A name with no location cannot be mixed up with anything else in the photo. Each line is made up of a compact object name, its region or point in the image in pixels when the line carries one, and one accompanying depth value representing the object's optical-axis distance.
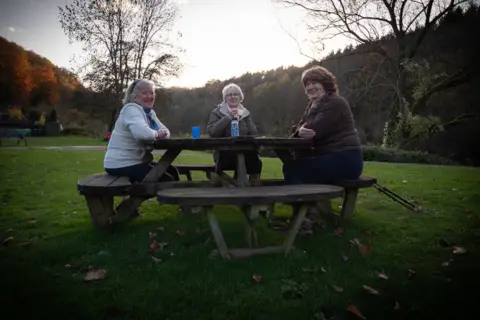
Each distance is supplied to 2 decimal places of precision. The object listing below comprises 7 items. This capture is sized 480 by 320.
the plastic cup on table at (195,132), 4.11
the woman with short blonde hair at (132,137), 3.67
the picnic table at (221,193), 2.77
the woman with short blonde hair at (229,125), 4.37
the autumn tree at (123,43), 23.53
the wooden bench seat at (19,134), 14.15
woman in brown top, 3.71
